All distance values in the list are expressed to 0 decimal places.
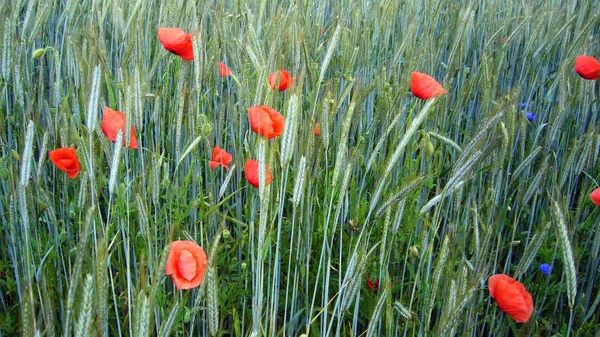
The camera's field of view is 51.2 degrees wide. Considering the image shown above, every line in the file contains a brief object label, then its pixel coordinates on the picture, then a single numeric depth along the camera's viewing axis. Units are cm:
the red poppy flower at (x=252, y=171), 97
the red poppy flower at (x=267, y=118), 89
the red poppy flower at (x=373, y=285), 111
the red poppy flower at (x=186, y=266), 80
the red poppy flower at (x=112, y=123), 92
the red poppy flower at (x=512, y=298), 89
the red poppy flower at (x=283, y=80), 111
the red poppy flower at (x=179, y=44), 113
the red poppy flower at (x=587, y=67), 137
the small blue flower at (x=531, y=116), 168
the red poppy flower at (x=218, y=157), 110
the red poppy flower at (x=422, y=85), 116
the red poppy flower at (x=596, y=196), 104
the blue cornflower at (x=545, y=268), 122
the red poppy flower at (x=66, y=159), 97
